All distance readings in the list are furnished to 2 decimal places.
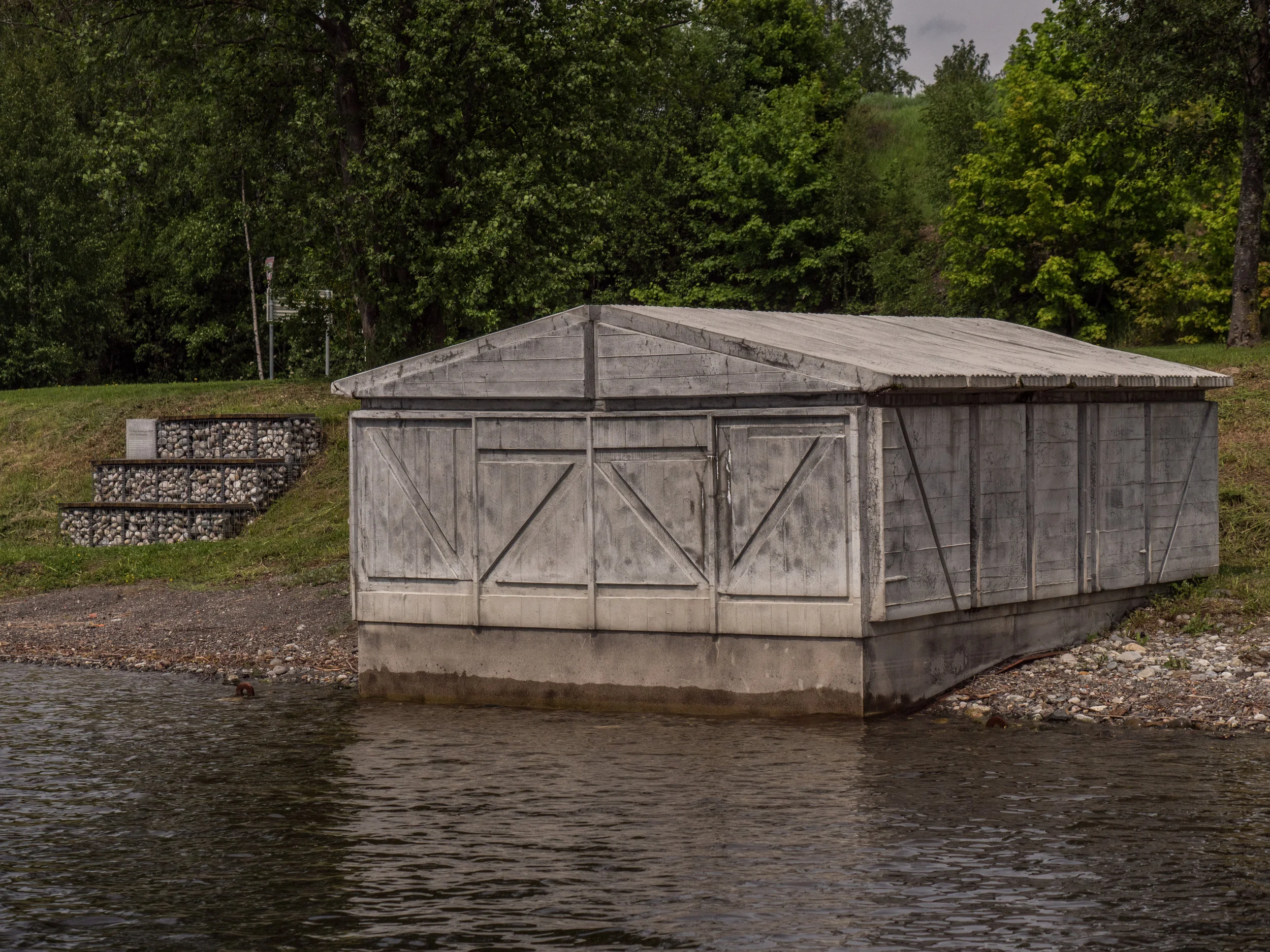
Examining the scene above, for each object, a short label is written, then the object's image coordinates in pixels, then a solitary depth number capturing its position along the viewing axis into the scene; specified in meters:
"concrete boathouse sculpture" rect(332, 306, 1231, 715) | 16.44
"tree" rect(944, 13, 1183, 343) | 46.56
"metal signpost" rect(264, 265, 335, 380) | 42.22
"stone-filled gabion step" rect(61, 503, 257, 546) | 31.36
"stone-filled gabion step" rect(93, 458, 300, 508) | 32.16
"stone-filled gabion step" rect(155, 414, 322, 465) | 33.25
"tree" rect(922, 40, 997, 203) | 55.19
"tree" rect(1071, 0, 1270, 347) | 35.12
